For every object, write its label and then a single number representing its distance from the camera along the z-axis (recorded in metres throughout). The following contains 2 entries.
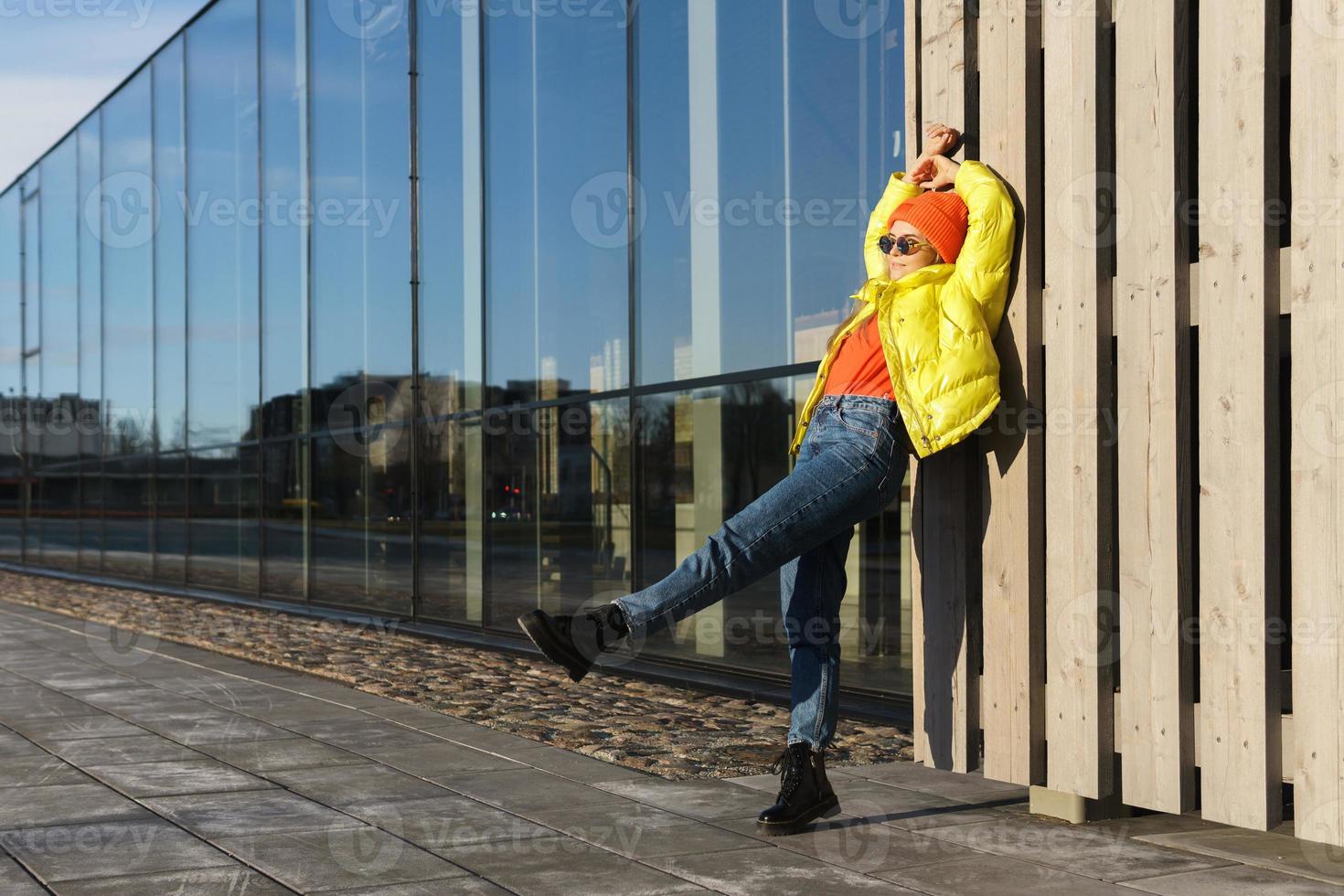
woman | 4.40
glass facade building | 8.23
